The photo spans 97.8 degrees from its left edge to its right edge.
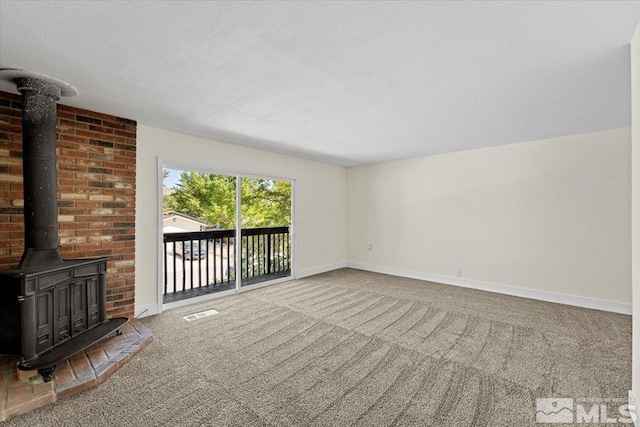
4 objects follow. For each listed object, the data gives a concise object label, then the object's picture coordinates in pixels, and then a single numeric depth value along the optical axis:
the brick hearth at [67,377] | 1.81
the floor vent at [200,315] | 3.32
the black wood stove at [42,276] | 2.02
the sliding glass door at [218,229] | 3.89
